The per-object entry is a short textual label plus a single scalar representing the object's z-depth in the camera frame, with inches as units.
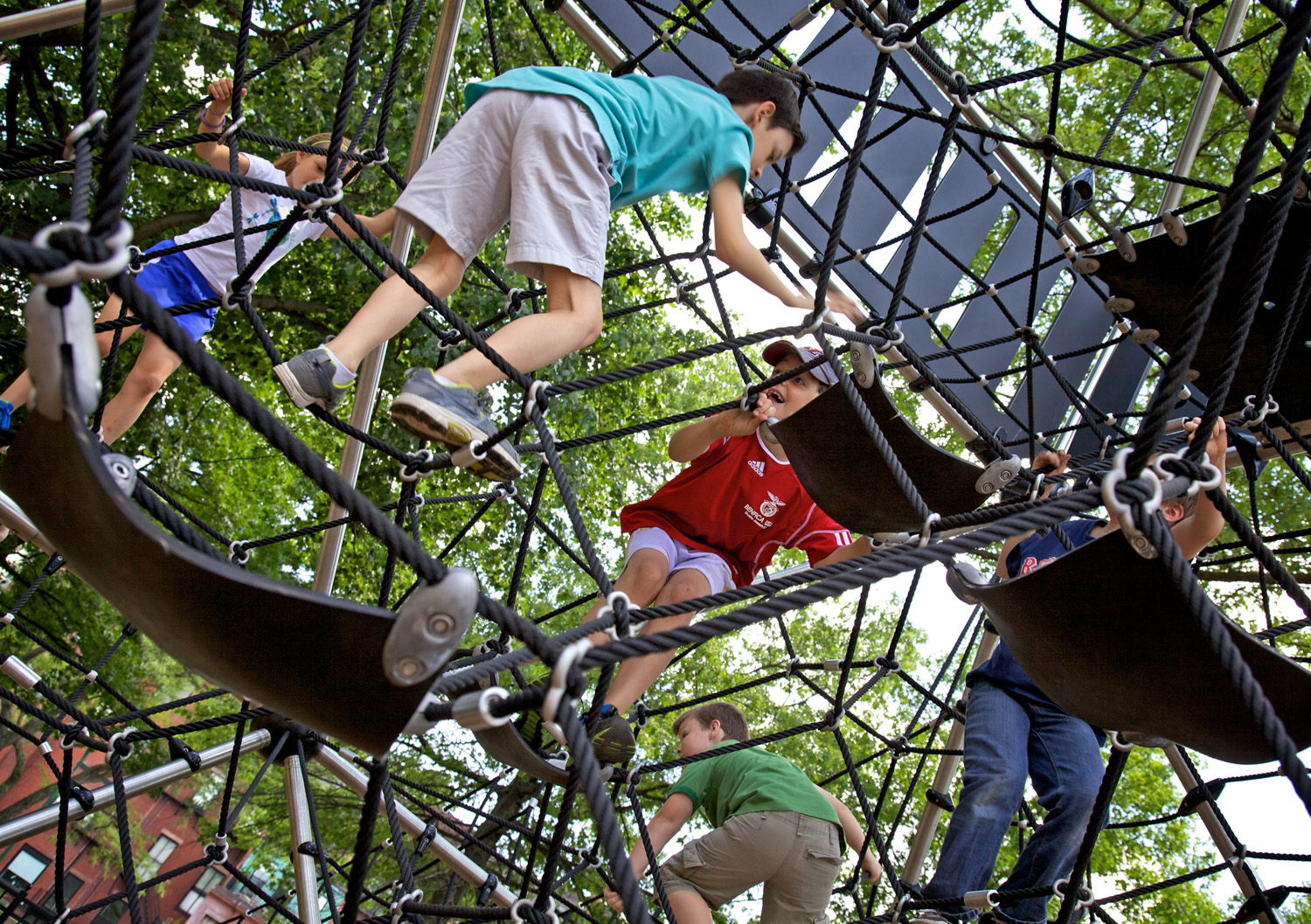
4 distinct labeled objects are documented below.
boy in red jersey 86.9
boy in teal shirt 52.4
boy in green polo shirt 94.0
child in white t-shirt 93.0
